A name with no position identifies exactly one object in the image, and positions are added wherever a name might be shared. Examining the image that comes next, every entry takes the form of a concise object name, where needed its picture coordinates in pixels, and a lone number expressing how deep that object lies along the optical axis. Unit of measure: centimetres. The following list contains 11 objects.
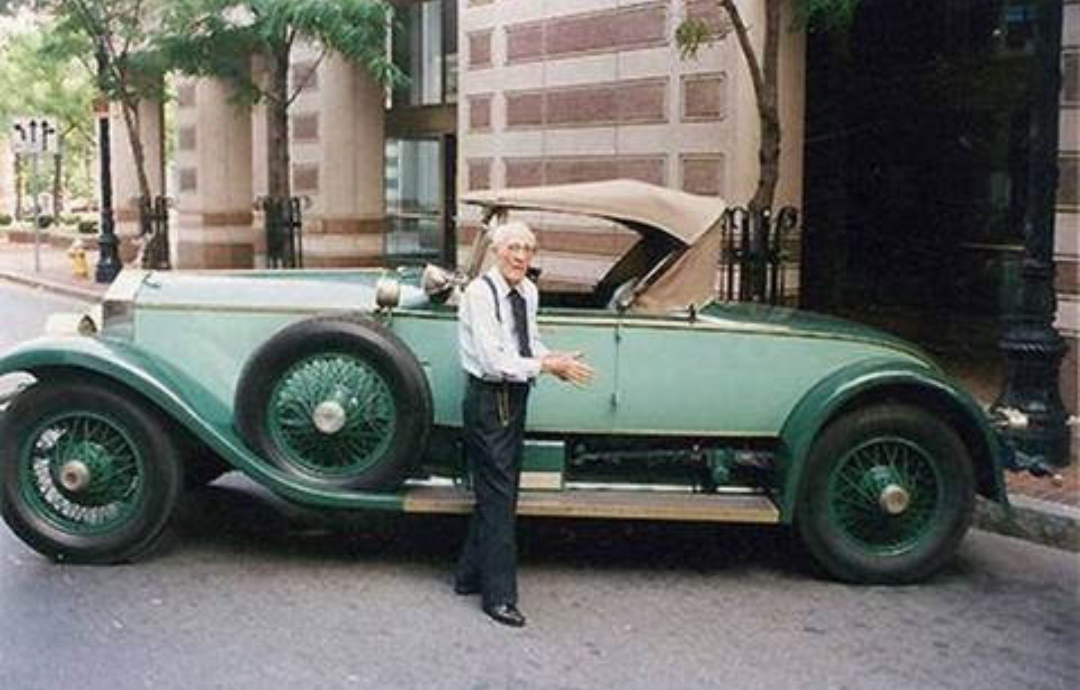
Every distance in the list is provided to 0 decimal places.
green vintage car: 654
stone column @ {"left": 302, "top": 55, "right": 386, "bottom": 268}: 2161
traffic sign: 2600
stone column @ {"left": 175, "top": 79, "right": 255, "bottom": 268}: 2553
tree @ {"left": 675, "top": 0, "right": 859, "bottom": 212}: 1053
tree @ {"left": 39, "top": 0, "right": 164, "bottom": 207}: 2111
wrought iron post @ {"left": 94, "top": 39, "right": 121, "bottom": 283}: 2422
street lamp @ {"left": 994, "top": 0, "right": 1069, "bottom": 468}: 845
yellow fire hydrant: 2605
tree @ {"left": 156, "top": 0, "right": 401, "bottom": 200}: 1728
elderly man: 595
